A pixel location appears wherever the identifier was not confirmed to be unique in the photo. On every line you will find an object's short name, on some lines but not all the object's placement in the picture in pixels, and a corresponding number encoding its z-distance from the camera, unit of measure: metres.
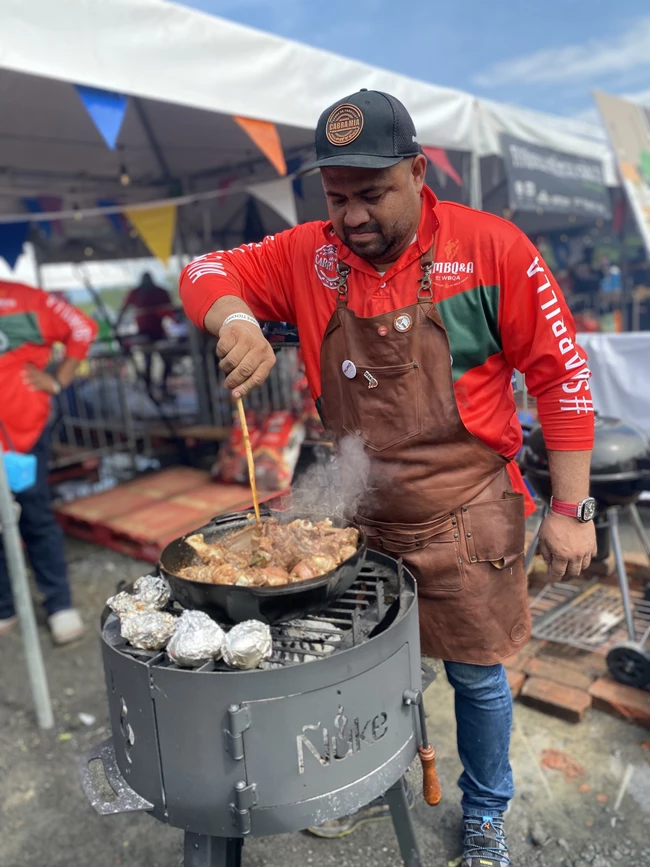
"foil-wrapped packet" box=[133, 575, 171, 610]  1.89
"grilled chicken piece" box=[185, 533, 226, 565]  2.00
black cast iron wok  1.63
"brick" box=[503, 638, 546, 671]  3.34
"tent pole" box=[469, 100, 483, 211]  5.32
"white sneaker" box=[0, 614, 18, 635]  4.30
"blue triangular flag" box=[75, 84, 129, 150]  3.19
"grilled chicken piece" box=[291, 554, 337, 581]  1.78
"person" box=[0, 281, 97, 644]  4.16
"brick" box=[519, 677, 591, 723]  2.97
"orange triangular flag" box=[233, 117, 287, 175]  3.85
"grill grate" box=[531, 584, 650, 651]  3.42
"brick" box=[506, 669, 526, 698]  3.16
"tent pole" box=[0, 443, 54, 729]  3.19
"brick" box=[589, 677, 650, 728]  2.90
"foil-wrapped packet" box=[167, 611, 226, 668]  1.56
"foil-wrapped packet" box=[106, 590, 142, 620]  1.80
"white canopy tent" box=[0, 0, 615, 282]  3.06
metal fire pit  1.49
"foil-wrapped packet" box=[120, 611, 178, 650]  1.68
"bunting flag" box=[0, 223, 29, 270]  6.68
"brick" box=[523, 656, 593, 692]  3.14
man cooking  1.84
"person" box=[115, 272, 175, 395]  9.55
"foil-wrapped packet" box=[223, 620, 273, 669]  1.53
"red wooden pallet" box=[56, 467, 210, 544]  5.68
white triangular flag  5.02
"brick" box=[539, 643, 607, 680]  3.28
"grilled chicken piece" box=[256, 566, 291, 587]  1.75
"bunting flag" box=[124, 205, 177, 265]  5.66
